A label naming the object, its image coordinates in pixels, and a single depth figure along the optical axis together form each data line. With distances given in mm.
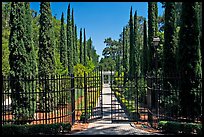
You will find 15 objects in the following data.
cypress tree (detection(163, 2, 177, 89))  11992
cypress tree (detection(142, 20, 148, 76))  16969
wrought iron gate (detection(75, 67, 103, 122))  9852
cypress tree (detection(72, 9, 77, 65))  28141
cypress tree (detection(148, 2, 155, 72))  15242
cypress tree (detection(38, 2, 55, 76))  13883
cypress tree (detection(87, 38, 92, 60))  45725
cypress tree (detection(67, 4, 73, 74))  24670
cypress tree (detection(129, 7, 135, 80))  21781
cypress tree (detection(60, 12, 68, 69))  21672
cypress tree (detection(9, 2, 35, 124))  9703
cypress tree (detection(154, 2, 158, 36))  15659
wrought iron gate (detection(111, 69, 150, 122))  10469
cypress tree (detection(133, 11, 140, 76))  20734
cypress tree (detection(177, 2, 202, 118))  8180
